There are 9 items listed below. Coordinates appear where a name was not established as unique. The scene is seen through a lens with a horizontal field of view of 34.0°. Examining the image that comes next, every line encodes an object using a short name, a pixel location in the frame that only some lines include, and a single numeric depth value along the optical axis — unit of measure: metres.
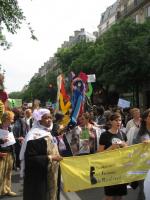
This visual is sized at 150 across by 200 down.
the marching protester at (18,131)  5.86
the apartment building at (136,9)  27.83
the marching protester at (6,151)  4.19
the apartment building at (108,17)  39.57
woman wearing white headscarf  2.80
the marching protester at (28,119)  6.00
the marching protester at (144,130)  3.29
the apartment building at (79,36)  54.52
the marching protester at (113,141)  3.03
